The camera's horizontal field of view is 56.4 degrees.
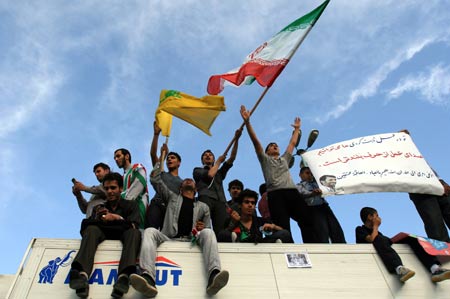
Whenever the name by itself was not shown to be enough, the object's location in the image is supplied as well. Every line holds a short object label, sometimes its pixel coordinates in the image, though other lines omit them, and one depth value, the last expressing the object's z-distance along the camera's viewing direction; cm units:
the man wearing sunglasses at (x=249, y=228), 549
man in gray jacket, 428
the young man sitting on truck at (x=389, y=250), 488
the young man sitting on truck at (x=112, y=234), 421
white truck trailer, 452
